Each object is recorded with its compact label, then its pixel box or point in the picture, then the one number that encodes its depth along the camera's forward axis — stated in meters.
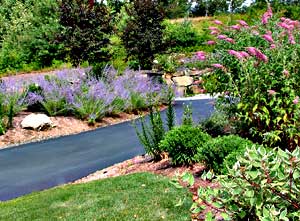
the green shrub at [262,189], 2.35
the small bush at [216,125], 5.70
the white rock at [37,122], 8.23
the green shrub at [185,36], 18.27
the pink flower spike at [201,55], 5.31
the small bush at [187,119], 5.65
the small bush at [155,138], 5.43
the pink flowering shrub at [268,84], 4.70
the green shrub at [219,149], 4.26
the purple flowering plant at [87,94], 9.06
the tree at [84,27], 12.97
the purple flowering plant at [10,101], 8.21
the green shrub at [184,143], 4.84
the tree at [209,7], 26.20
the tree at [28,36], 17.36
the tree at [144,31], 13.61
